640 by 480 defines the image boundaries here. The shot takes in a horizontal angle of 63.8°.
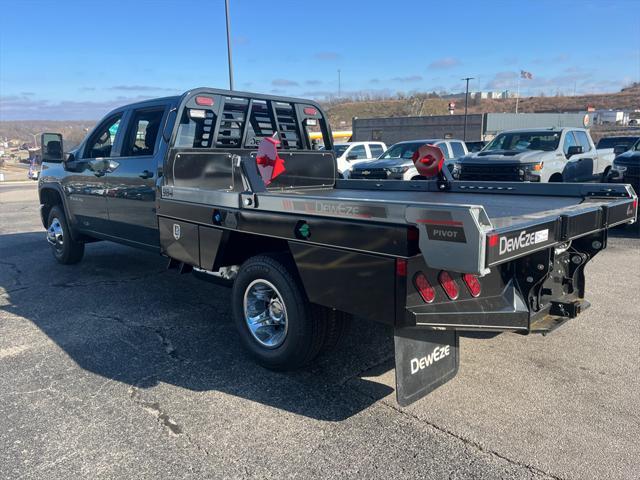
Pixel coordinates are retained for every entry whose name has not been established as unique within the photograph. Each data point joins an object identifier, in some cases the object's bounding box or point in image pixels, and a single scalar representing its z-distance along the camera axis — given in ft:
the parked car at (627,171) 31.68
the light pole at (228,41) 52.75
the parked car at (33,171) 89.12
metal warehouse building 160.56
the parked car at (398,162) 45.27
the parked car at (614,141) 67.10
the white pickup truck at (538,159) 35.70
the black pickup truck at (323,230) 9.12
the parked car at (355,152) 58.90
